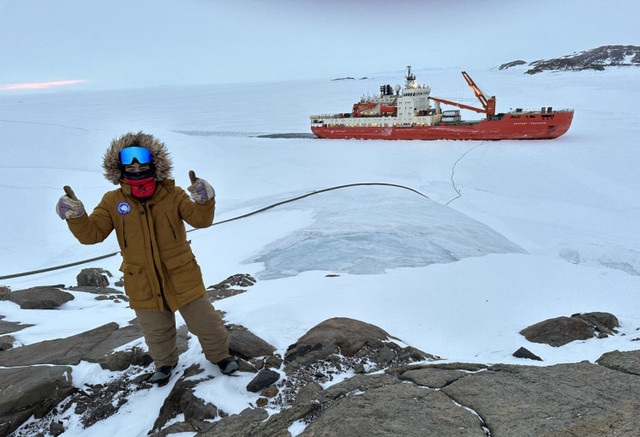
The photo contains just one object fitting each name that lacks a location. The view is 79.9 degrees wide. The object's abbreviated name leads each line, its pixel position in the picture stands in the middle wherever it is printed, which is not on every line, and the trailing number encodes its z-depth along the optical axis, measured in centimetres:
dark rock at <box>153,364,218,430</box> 230
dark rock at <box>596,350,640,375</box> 234
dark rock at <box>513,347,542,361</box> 291
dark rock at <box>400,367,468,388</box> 232
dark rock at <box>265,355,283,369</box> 276
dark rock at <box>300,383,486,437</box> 182
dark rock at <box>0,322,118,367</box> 281
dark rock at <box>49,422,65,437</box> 228
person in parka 236
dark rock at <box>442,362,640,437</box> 177
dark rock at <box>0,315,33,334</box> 359
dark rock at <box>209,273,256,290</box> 504
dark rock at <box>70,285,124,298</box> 505
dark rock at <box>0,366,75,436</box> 224
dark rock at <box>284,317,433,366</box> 285
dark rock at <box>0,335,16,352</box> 316
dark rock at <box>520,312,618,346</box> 326
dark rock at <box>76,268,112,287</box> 557
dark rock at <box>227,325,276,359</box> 288
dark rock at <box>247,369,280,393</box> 253
